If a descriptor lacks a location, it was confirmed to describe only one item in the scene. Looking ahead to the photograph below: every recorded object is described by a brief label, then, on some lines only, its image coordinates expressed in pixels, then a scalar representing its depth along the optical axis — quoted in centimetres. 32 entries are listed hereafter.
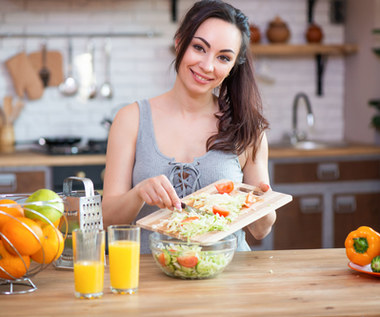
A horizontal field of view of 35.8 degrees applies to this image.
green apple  144
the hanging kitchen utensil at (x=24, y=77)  429
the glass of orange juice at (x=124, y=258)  141
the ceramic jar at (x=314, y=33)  464
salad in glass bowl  153
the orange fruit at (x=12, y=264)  140
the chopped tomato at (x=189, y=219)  165
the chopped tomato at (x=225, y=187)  190
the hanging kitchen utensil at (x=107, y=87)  446
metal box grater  162
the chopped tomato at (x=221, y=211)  170
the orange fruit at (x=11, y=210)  139
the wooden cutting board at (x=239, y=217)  157
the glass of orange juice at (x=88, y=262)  137
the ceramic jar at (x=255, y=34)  448
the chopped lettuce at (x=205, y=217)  160
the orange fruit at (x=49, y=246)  142
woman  212
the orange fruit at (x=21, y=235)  137
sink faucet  464
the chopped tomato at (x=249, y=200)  177
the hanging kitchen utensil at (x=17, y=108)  433
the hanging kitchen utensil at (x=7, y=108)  429
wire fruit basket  138
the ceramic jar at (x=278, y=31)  456
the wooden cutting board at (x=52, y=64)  433
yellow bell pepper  162
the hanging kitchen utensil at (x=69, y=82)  439
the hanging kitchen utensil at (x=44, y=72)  434
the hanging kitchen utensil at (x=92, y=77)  443
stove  396
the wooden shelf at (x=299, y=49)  454
